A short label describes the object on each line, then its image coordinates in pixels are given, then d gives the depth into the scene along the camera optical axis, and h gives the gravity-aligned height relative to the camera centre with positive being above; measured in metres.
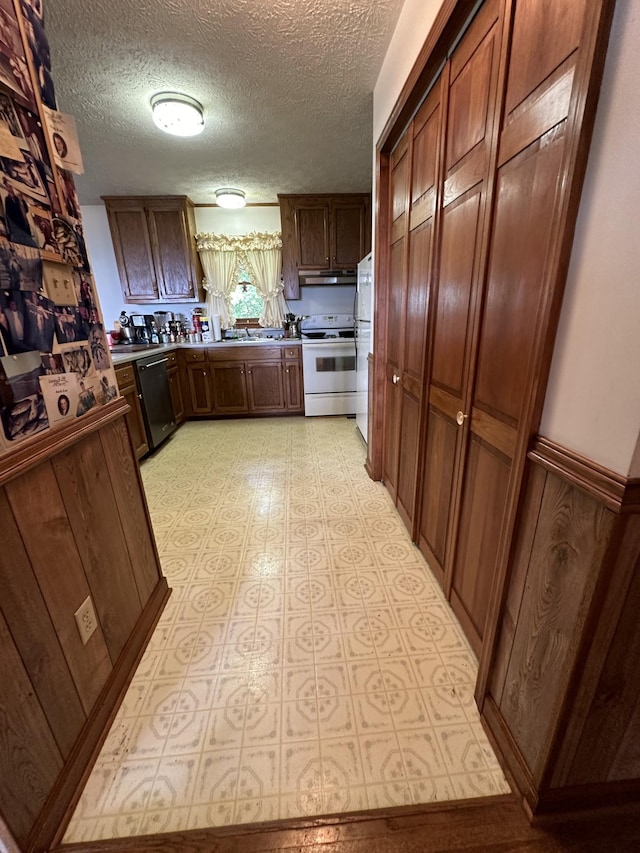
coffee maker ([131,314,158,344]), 3.73 -0.06
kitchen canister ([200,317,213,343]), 4.21 -0.10
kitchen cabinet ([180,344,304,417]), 3.86 -0.67
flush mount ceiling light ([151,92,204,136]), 2.00 +1.20
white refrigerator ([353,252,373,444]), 2.48 -0.13
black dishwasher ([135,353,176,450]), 2.91 -0.66
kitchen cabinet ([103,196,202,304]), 3.68 +0.80
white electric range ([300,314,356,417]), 3.68 -0.61
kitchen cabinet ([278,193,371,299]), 3.73 +0.91
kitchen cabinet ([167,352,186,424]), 3.59 -0.68
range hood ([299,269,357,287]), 3.92 +0.44
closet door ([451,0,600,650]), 0.67 +0.13
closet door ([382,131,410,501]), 1.76 +0.08
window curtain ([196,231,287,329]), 4.03 +0.62
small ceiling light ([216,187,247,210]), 3.38 +1.16
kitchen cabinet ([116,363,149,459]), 2.57 -0.60
